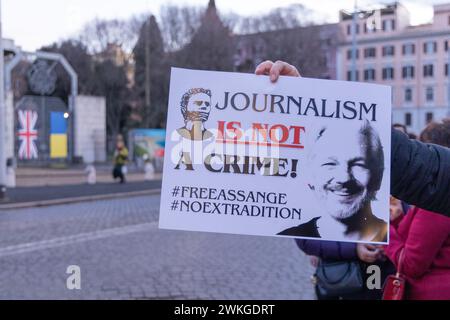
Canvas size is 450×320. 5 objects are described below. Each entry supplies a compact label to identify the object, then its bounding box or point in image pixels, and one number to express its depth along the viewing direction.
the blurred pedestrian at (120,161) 19.11
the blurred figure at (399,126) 3.34
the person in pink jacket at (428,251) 2.04
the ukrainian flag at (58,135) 26.44
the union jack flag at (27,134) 24.83
